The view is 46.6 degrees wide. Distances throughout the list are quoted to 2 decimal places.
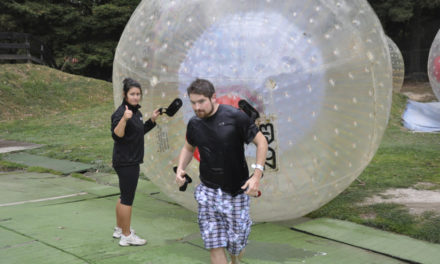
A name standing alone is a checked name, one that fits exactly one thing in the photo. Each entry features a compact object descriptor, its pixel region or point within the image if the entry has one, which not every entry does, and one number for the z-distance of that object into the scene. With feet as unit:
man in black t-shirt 9.89
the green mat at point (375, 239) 11.85
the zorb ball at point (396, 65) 49.82
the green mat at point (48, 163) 24.50
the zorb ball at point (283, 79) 12.21
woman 12.73
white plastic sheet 38.22
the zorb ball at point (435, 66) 37.32
